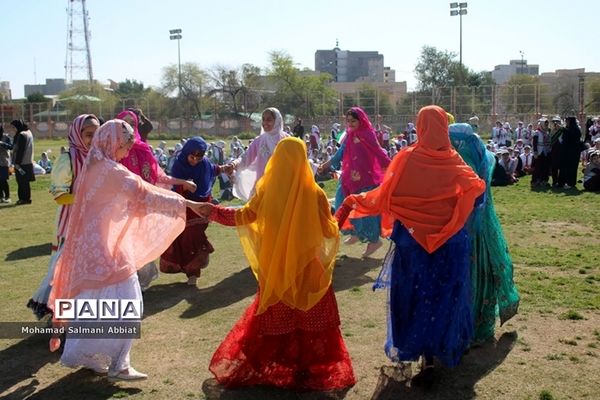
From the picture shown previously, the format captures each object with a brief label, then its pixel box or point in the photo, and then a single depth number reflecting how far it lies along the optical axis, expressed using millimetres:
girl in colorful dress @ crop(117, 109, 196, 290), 6516
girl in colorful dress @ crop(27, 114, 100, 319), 4906
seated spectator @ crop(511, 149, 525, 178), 17391
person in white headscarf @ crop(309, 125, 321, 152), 22203
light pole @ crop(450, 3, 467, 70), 44044
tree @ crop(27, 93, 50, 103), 62012
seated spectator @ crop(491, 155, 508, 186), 15805
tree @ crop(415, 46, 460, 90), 62156
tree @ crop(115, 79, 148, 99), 87300
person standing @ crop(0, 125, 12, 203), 14141
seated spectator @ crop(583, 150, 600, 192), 13852
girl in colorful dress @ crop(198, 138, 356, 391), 4125
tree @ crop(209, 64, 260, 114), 56656
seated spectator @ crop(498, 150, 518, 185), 16469
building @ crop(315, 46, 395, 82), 156125
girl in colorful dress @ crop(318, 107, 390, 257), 7945
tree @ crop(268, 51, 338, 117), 43753
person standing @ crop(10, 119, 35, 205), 14039
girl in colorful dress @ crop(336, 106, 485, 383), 4246
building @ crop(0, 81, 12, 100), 130825
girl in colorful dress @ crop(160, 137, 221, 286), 7000
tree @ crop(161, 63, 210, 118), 58406
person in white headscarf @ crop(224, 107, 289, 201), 8016
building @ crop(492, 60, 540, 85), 127212
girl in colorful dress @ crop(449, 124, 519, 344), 4840
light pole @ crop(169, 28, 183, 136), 49356
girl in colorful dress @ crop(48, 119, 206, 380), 4242
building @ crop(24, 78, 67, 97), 139750
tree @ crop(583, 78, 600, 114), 33688
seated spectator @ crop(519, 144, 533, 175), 17786
